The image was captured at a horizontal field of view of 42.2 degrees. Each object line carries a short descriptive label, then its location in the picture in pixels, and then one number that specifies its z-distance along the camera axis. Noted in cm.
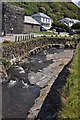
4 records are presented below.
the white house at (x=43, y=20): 3948
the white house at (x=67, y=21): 4780
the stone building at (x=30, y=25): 2638
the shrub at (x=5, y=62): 1134
